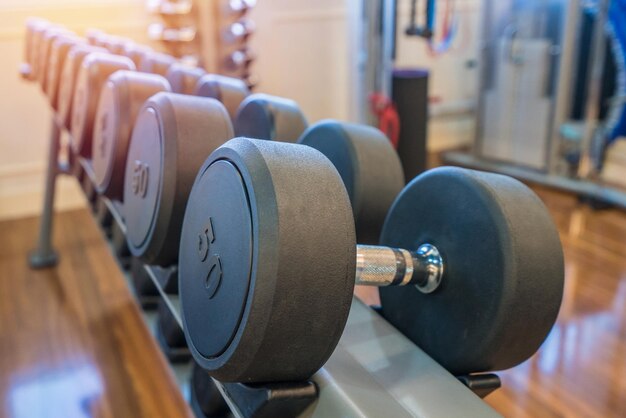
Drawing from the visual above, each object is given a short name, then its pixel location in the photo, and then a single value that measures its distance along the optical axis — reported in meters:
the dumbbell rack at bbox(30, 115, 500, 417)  0.53
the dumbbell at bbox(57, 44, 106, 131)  1.40
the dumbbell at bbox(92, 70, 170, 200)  0.95
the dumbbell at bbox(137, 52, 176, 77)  1.37
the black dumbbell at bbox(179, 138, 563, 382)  0.49
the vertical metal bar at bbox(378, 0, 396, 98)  2.77
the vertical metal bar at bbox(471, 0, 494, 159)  3.35
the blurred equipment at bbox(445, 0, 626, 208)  2.80
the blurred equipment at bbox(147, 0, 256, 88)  2.84
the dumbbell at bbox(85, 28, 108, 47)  1.87
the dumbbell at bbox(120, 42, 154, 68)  1.54
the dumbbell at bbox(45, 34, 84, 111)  1.62
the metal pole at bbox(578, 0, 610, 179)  2.74
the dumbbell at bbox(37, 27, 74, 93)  1.79
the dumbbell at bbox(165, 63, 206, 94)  1.16
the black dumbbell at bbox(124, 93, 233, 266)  0.73
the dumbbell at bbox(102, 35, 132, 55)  1.67
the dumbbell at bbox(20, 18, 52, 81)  2.02
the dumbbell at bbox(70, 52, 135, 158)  1.18
